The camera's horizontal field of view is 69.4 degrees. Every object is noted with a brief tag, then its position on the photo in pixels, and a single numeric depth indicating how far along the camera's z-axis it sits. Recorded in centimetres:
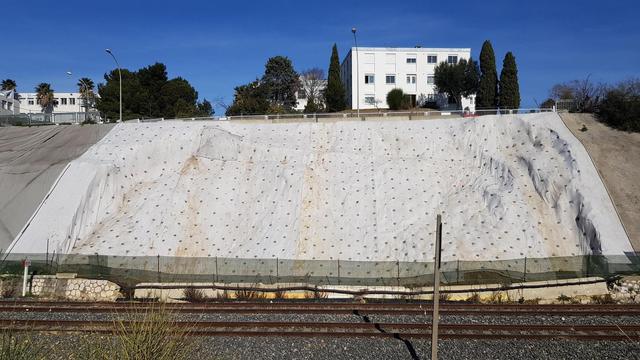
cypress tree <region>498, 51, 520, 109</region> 5481
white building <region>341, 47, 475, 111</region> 6353
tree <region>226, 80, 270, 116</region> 6450
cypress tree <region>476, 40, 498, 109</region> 5662
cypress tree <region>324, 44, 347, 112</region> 5814
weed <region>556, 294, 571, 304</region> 1690
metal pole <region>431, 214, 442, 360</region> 654
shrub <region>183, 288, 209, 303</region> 1730
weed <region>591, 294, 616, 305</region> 1660
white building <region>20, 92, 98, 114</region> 10092
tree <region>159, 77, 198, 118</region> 6019
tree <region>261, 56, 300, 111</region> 7819
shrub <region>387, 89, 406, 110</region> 5812
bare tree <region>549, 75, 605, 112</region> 2844
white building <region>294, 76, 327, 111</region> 8202
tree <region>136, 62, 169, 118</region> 6072
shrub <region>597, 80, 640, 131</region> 2595
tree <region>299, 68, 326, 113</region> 8244
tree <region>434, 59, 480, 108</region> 5784
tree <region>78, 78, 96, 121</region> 9440
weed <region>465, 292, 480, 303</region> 1701
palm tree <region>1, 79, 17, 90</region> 9494
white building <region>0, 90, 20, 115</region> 6962
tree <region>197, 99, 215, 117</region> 7843
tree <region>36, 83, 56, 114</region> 9612
